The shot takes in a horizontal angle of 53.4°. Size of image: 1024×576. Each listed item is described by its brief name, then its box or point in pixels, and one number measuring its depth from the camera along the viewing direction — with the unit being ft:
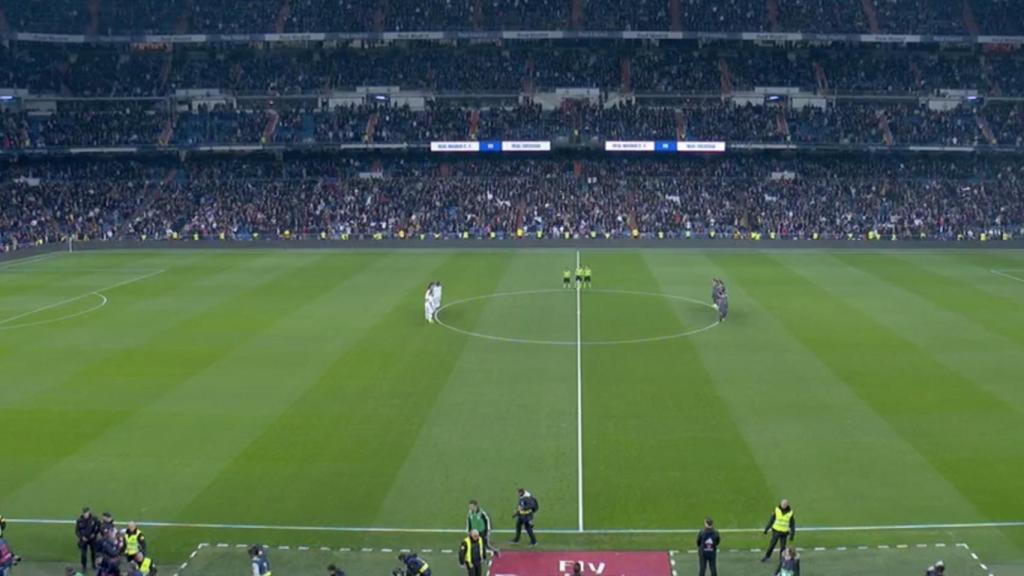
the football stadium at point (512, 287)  66.80
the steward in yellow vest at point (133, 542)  56.70
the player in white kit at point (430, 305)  125.70
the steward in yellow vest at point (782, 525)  58.80
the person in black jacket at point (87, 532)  60.03
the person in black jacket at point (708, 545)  56.65
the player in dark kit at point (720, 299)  125.70
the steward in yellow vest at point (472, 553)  56.85
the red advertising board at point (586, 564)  58.80
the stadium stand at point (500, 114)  237.45
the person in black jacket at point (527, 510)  61.82
